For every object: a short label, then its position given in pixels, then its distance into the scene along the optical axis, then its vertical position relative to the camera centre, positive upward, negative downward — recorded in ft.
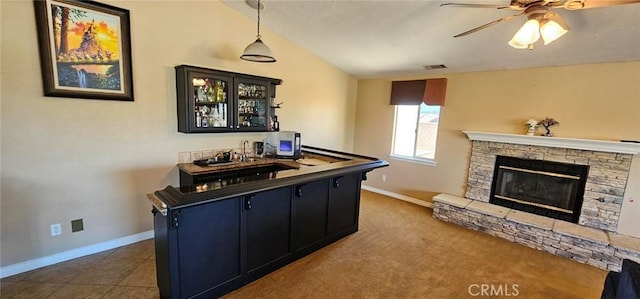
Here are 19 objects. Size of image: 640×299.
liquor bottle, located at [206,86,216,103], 10.64 +0.83
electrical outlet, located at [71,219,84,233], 8.86 -3.74
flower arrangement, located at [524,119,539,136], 11.83 +0.21
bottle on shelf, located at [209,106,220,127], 10.89 -0.05
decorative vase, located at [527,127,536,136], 11.91 -0.01
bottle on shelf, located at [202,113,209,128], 10.62 -0.22
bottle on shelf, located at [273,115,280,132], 13.20 -0.26
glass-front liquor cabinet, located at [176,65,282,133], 10.08 +0.62
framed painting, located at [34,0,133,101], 7.82 +1.83
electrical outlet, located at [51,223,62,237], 8.54 -3.76
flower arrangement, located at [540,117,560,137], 11.48 +0.36
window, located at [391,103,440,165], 15.44 -0.41
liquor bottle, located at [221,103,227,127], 11.10 +0.09
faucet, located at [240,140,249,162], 12.67 -1.38
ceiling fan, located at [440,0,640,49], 6.07 +2.69
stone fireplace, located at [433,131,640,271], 10.07 -2.79
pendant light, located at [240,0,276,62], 9.01 +2.16
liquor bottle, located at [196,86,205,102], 10.36 +0.79
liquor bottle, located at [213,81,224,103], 10.80 +0.97
